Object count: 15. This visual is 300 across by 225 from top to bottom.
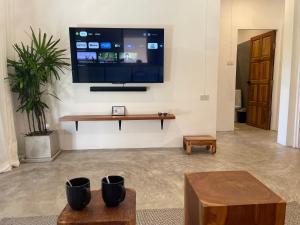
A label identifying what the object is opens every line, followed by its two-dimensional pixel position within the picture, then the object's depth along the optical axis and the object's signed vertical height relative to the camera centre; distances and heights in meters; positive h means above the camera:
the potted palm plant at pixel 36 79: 3.40 +0.11
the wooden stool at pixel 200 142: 3.84 -0.93
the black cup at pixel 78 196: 1.15 -0.54
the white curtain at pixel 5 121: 3.17 -0.47
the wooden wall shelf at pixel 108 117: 3.72 -0.50
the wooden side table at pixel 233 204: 1.15 -0.59
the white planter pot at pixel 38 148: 3.51 -0.92
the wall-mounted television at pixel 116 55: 3.71 +0.49
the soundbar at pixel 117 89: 3.94 -0.05
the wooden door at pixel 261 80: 5.51 +0.10
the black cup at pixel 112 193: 1.19 -0.54
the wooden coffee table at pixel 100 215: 1.08 -0.62
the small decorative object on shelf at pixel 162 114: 3.87 -0.48
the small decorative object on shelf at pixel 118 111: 3.99 -0.43
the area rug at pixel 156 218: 1.94 -1.13
